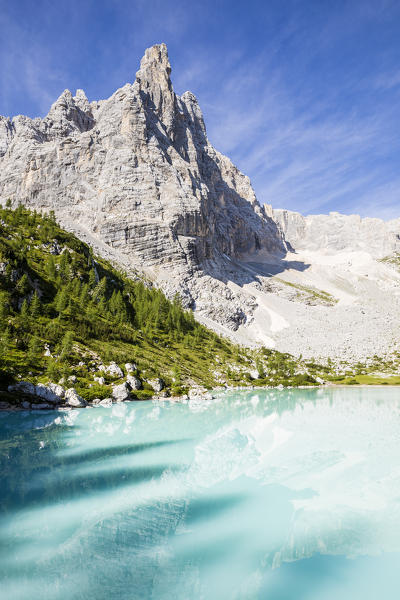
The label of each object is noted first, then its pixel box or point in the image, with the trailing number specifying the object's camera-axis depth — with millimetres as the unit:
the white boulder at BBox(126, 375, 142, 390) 50822
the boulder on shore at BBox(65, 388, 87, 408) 38947
